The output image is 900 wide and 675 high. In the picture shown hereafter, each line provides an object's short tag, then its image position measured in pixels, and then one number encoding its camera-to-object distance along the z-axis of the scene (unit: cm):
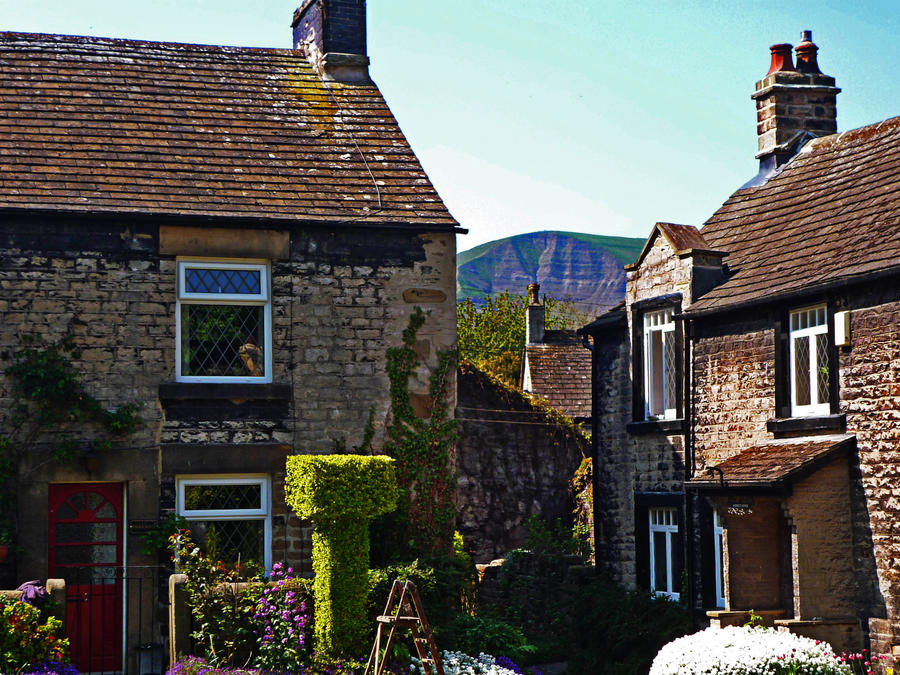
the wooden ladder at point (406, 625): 1148
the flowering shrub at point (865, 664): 1323
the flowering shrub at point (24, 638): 1208
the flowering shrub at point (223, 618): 1295
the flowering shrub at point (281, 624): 1280
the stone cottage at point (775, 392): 1366
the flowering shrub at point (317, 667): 1237
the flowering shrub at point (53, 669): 1219
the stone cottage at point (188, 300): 1457
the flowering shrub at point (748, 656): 1189
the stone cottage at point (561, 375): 3294
